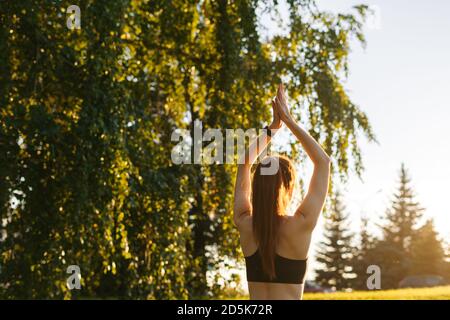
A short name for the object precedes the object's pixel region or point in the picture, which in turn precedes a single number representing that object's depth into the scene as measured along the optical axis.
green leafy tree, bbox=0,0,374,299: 5.52
